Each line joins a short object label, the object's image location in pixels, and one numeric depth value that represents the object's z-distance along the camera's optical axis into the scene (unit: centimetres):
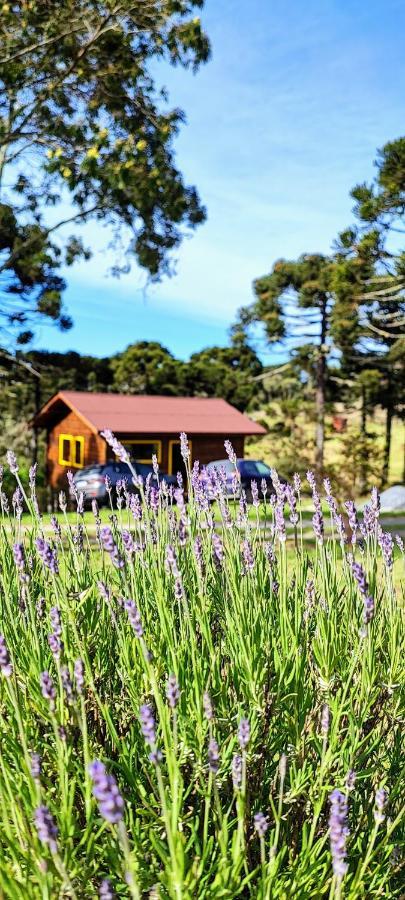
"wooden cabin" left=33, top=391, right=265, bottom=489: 2730
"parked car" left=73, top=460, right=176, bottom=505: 1905
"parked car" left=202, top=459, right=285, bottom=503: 1972
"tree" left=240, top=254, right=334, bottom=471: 2767
